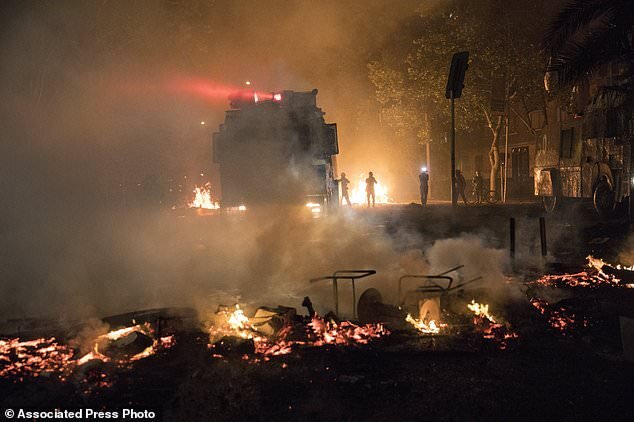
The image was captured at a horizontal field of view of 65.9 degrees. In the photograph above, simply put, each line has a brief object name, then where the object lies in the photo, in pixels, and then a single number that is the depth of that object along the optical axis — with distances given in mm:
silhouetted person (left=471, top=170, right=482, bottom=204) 23359
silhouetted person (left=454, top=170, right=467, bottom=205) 21125
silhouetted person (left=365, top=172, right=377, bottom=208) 24109
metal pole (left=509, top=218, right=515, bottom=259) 8492
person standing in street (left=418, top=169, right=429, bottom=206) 20766
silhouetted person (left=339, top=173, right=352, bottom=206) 23797
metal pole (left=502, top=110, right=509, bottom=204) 22250
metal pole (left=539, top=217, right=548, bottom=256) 8977
